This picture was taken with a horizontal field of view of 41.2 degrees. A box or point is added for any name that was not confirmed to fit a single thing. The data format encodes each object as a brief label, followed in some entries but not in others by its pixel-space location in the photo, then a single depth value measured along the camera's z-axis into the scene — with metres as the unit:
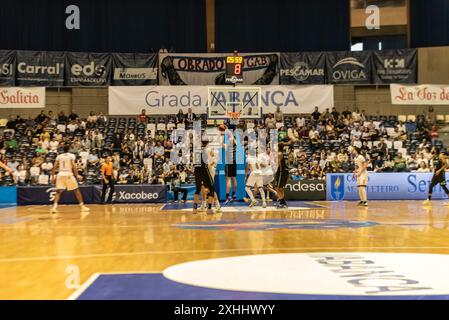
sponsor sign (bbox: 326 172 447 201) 23.33
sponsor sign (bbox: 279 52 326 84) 30.82
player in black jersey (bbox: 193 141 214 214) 14.94
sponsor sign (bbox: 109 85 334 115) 29.25
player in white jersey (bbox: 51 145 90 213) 16.30
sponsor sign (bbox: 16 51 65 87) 29.53
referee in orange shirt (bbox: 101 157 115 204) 21.39
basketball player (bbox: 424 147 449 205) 19.01
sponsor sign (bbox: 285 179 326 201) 23.19
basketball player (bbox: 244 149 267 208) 17.11
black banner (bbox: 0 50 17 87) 29.06
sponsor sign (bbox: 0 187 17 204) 23.08
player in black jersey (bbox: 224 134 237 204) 19.22
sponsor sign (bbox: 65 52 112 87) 30.41
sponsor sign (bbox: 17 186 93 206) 22.69
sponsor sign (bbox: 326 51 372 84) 31.20
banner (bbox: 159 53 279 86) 30.61
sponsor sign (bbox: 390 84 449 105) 29.48
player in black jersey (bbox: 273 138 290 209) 17.41
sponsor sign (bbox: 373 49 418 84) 30.97
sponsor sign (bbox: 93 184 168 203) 22.77
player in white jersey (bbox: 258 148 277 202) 17.50
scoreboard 20.45
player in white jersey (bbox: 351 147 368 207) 18.97
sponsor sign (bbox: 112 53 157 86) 30.55
